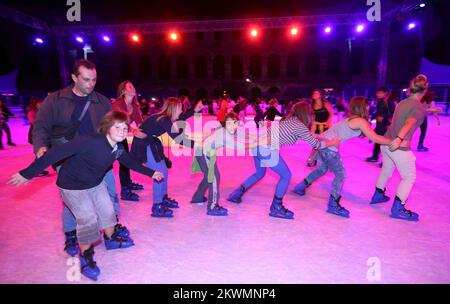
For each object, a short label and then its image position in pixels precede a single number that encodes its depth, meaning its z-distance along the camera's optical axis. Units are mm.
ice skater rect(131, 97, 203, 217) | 3902
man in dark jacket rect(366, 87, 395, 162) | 7258
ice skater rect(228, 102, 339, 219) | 3820
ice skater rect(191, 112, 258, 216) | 3896
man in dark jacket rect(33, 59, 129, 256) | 3037
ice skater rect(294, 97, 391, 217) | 3787
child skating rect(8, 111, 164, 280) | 2555
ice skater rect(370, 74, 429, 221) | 3789
